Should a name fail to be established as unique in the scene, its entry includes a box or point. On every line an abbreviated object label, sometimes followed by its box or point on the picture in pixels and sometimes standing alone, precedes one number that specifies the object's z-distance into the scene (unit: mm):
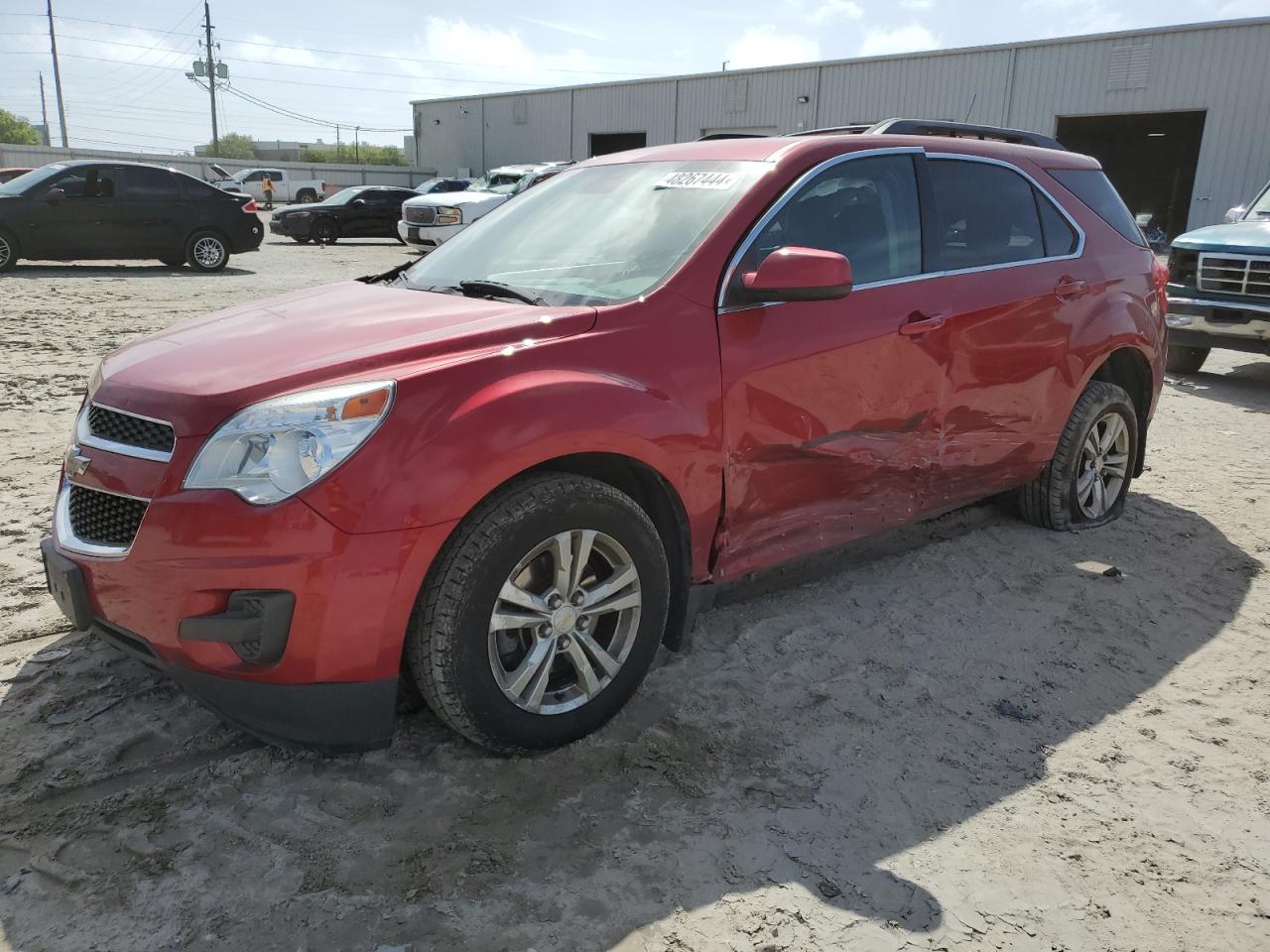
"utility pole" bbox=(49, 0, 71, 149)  60650
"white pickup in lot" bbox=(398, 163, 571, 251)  17688
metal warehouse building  22234
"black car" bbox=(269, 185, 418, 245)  22359
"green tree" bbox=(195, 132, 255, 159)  98750
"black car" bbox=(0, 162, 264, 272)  14047
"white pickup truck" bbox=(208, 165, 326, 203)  41906
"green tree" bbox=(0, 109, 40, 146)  90550
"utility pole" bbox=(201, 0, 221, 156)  70750
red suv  2408
